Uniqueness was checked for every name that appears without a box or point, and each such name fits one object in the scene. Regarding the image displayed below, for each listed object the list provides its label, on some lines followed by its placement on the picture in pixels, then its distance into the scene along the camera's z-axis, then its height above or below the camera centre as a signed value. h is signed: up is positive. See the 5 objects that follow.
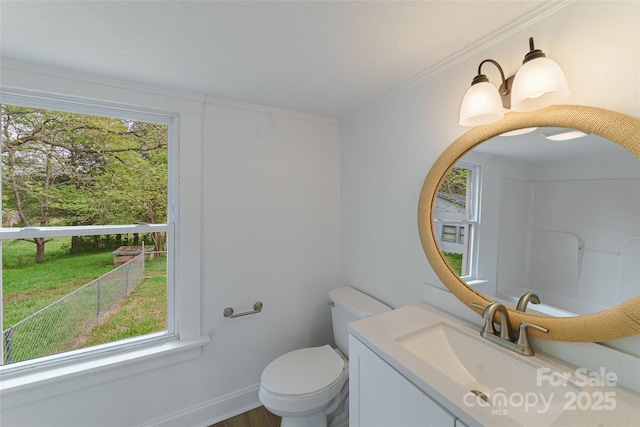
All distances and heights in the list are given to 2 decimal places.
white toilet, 1.28 -0.97
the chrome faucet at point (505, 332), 0.90 -0.47
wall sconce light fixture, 0.78 +0.41
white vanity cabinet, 0.76 -0.68
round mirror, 0.76 -0.03
